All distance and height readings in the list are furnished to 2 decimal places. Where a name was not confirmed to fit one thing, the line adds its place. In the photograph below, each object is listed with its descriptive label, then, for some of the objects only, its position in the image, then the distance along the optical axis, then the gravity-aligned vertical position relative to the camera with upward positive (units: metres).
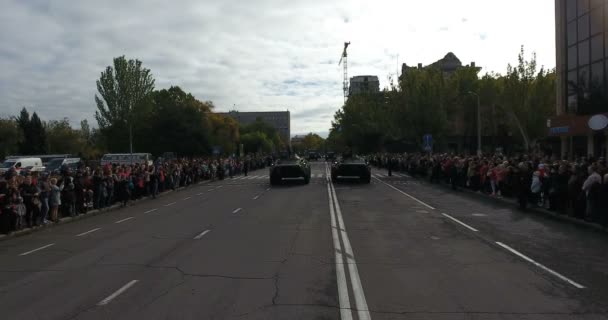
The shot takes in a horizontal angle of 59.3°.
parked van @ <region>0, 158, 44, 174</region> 40.12 -0.54
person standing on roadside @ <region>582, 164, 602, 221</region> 13.40 -1.06
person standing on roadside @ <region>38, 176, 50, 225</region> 15.79 -1.30
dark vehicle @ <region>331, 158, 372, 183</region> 33.34 -1.15
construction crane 184.43 +24.00
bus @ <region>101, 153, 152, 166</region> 42.22 -0.27
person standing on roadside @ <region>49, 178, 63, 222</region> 16.41 -1.34
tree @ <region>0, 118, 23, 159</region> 67.62 +2.31
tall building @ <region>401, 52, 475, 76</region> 115.39 +19.35
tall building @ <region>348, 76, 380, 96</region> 185.75 +24.13
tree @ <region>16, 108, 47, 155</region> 72.25 +2.87
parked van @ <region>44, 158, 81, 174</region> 40.18 -0.59
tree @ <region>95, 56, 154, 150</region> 64.62 +7.00
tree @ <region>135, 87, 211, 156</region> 60.91 +2.67
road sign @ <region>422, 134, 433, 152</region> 38.56 +0.64
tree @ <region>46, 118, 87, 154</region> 78.81 +1.99
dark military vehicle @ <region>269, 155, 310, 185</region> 32.59 -1.14
